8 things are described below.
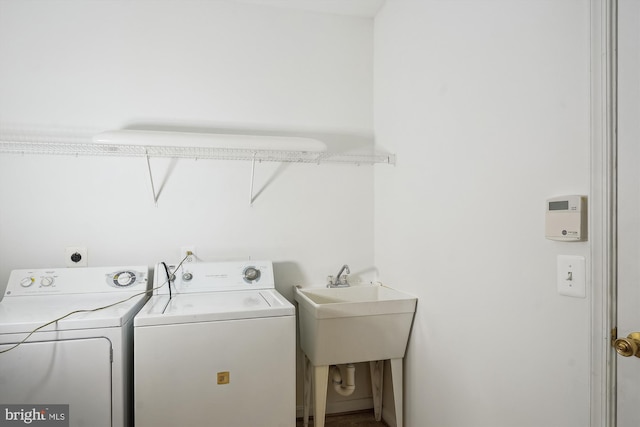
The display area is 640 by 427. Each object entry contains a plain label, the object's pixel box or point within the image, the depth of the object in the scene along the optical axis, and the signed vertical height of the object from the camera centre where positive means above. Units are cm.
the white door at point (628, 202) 101 +3
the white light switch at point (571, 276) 114 -20
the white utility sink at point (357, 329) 201 -63
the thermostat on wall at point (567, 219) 114 -2
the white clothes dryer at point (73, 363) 155 -62
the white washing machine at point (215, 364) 166 -68
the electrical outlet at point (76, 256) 220 -25
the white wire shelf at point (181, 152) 212 +36
